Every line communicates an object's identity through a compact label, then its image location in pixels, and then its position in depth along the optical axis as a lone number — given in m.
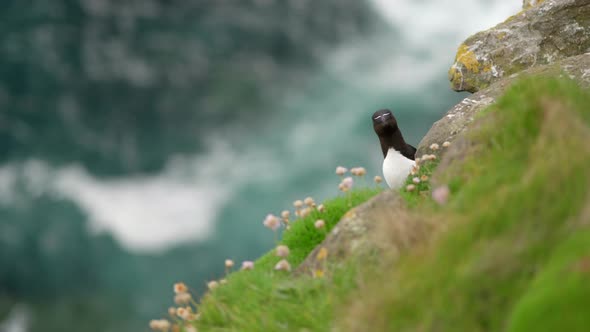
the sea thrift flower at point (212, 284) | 15.27
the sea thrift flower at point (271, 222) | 15.63
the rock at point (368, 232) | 11.17
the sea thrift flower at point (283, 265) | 14.44
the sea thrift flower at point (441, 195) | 10.83
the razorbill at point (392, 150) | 21.28
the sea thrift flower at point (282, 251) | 14.49
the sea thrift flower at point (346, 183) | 16.72
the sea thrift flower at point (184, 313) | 14.60
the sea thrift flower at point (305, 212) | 17.50
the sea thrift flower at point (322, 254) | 13.93
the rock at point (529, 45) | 24.44
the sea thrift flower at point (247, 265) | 15.39
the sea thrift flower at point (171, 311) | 14.82
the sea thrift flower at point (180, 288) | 14.24
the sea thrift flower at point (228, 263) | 15.20
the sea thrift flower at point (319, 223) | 16.03
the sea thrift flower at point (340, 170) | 17.48
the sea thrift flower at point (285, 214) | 18.29
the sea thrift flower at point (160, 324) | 13.00
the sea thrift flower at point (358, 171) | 17.39
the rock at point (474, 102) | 20.59
